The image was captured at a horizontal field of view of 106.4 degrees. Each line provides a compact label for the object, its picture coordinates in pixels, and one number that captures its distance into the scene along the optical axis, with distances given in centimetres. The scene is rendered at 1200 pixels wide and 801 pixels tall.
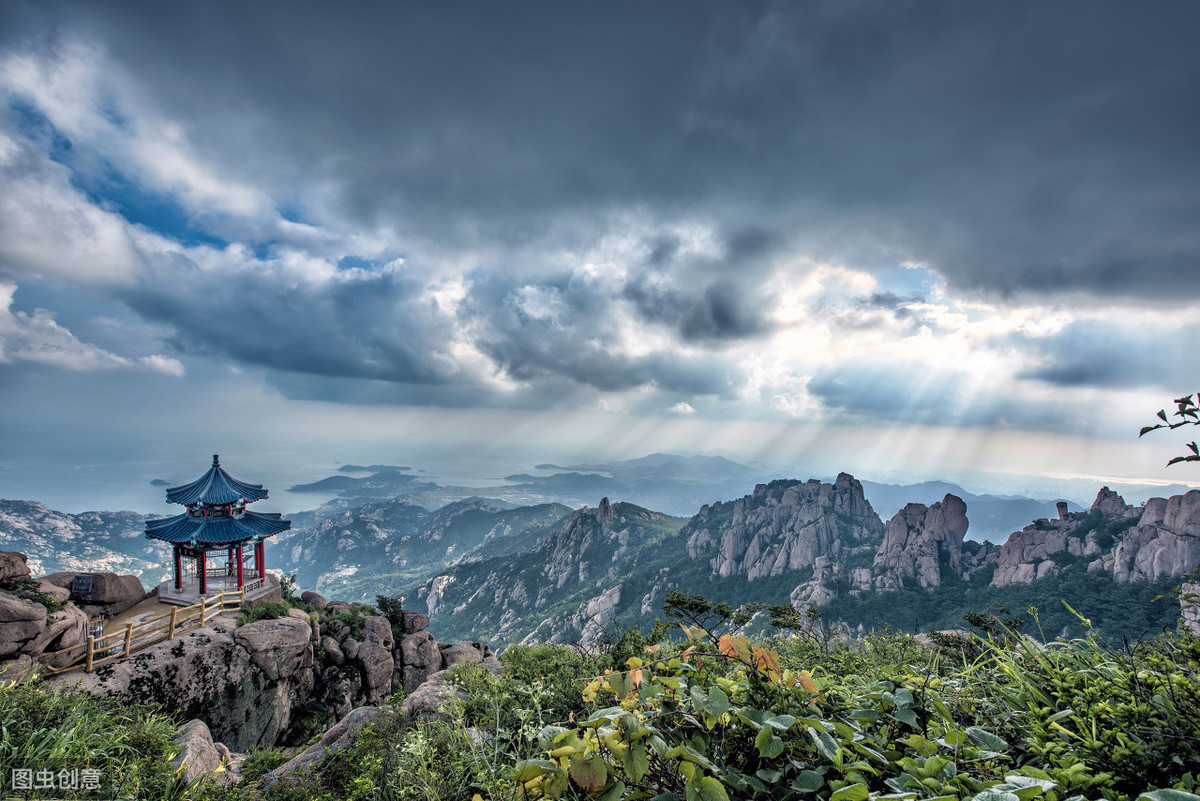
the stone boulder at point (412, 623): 2516
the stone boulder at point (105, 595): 1811
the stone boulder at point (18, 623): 1280
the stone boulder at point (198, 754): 703
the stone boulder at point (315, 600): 2519
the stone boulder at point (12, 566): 1483
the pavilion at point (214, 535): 2078
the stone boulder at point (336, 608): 2481
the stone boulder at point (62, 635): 1341
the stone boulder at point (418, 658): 2264
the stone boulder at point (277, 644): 1716
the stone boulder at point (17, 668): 1142
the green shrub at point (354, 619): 2251
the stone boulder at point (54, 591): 1574
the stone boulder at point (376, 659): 2119
